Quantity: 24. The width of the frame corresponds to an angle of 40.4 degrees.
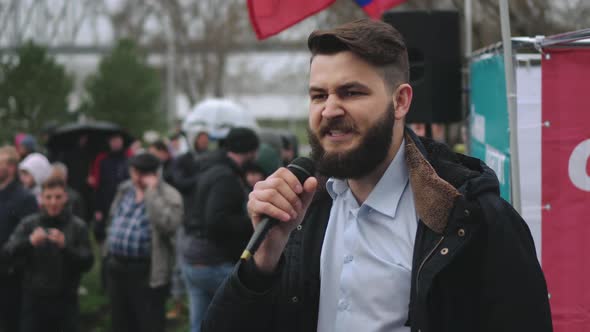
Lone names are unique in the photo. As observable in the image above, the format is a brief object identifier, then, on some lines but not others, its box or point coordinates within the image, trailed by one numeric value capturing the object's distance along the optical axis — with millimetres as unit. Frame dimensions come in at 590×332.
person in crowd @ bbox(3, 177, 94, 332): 6629
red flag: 4262
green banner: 3912
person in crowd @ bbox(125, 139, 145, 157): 13844
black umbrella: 12547
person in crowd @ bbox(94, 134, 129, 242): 11156
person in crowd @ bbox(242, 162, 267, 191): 7018
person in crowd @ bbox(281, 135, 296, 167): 11112
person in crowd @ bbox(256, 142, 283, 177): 7464
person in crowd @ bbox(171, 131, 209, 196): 9414
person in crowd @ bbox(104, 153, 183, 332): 6961
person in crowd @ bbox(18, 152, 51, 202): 9023
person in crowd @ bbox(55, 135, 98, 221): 12062
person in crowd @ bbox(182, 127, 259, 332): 6336
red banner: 3660
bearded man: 2154
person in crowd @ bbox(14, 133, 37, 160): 11164
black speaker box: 5797
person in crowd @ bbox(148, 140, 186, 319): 9424
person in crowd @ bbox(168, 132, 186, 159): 14398
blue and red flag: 5109
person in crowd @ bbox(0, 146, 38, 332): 7195
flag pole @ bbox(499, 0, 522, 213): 3498
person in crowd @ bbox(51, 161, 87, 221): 8359
